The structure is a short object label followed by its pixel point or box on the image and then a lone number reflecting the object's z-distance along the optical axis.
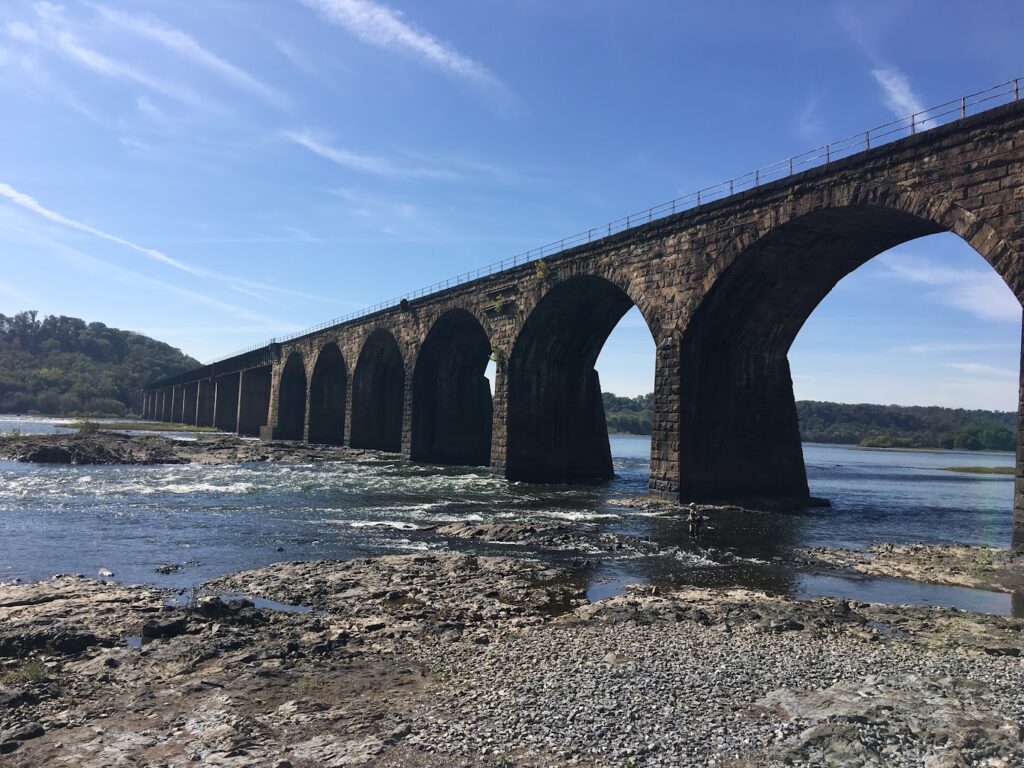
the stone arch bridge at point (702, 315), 19.03
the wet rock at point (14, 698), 7.27
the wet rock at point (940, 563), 15.25
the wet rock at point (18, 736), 6.39
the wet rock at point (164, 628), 9.85
